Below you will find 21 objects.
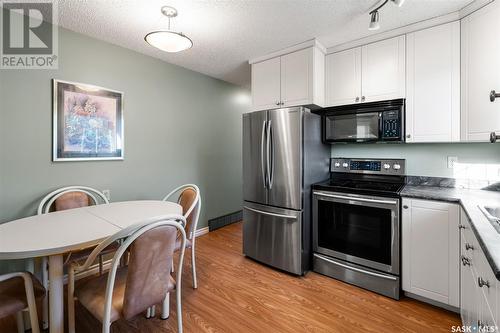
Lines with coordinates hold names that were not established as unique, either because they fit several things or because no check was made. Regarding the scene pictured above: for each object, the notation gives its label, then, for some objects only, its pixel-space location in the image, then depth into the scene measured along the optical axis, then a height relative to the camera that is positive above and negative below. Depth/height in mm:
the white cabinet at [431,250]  1772 -669
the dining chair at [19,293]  1250 -714
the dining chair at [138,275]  1168 -575
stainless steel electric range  2023 -571
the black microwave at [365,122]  2207 +433
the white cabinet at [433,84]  2018 +713
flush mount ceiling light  1752 +965
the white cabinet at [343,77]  2477 +951
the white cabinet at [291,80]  2514 +968
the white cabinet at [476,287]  901 -571
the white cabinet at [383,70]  2236 +934
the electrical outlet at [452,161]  2236 +36
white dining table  1229 -409
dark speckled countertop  902 -258
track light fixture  1901 +1184
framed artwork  2225 +440
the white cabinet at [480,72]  1742 +723
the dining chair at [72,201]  1909 -325
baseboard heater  3764 -926
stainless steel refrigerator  2371 -159
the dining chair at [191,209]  2121 -404
